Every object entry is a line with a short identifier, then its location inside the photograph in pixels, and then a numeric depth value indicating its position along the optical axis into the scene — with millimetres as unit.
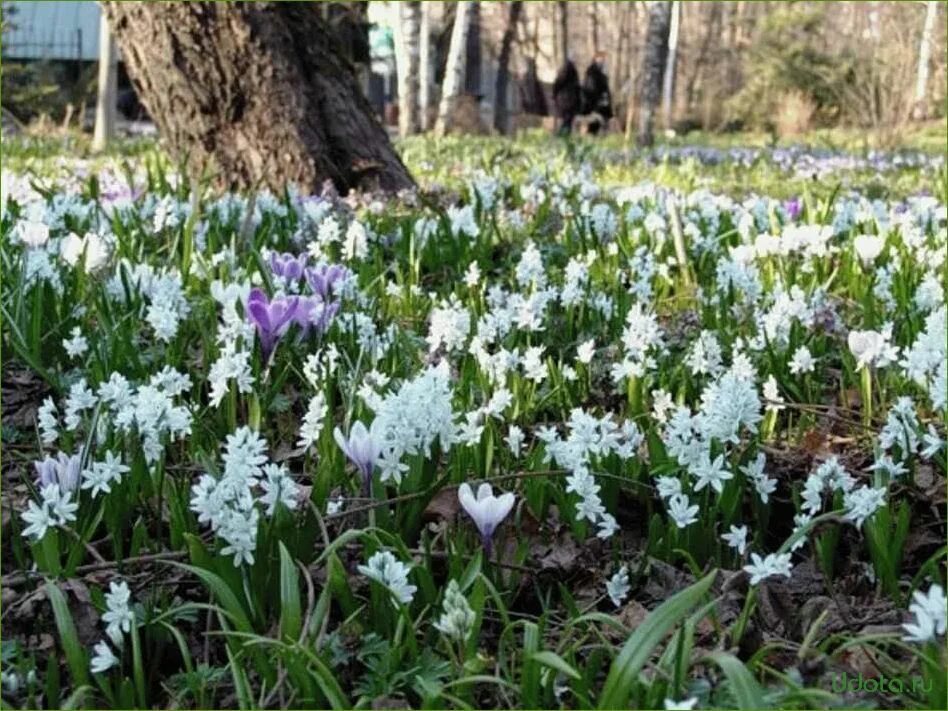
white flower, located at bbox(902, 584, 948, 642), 1030
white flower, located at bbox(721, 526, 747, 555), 1565
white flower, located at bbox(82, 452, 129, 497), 1561
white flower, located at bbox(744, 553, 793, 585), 1354
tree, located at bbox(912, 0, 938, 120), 12773
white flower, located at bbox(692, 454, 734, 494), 1614
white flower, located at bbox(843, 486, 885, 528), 1533
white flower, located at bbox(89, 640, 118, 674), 1288
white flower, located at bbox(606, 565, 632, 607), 1509
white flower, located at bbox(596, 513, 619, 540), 1578
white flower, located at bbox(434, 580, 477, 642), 1211
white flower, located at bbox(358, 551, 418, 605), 1352
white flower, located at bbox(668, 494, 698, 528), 1560
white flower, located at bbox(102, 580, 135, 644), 1348
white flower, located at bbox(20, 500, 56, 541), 1441
